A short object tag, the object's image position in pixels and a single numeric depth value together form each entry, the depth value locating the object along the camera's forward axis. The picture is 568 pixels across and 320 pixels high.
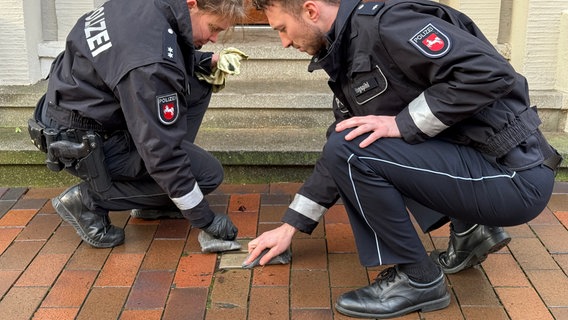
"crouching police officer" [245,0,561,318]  2.29
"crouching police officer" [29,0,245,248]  2.63
